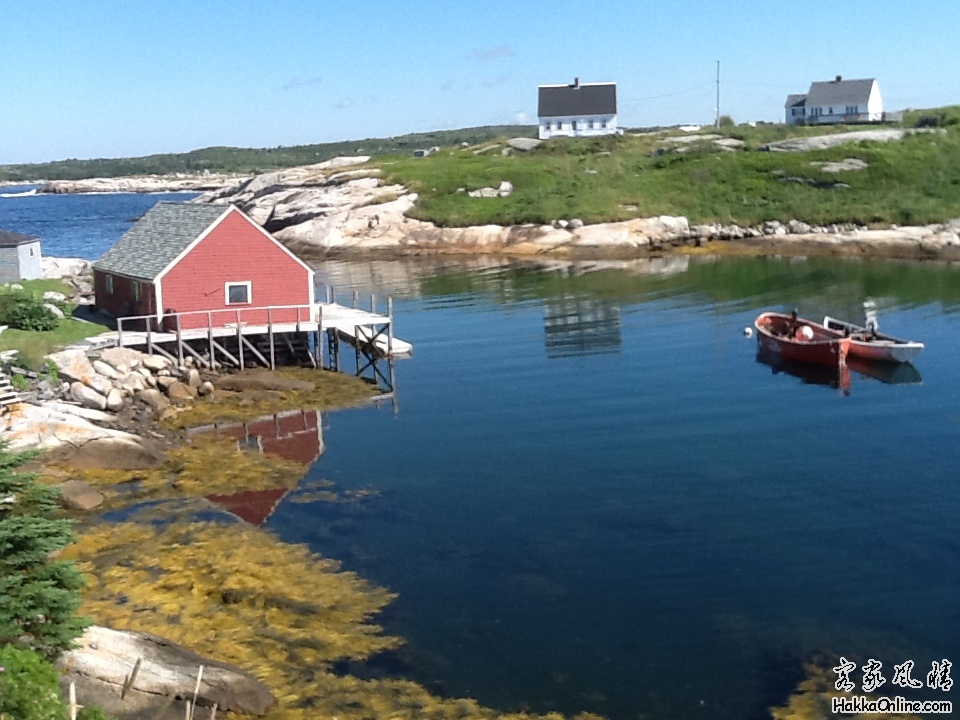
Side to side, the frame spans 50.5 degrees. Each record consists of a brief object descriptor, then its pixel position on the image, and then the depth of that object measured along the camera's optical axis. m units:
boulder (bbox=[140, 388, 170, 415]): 33.12
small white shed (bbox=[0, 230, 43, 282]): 45.66
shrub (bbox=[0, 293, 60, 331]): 37.62
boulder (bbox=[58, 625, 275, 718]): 14.64
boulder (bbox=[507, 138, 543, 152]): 108.06
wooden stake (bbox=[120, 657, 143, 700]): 14.69
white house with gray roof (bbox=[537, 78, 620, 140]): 123.00
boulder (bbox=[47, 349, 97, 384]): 32.06
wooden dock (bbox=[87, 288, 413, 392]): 37.88
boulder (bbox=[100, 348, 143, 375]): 33.97
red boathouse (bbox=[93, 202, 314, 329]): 38.78
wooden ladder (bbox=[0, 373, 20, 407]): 28.83
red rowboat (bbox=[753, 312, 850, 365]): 40.78
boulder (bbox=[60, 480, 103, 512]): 24.39
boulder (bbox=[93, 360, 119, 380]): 32.89
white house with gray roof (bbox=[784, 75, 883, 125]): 121.88
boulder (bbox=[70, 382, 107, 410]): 31.03
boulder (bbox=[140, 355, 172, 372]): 35.25
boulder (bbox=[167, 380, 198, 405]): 34.41
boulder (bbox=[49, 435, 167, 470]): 27.41
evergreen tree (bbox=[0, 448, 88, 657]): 14.10
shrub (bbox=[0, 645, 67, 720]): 11.56
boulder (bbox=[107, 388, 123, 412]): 31.41
